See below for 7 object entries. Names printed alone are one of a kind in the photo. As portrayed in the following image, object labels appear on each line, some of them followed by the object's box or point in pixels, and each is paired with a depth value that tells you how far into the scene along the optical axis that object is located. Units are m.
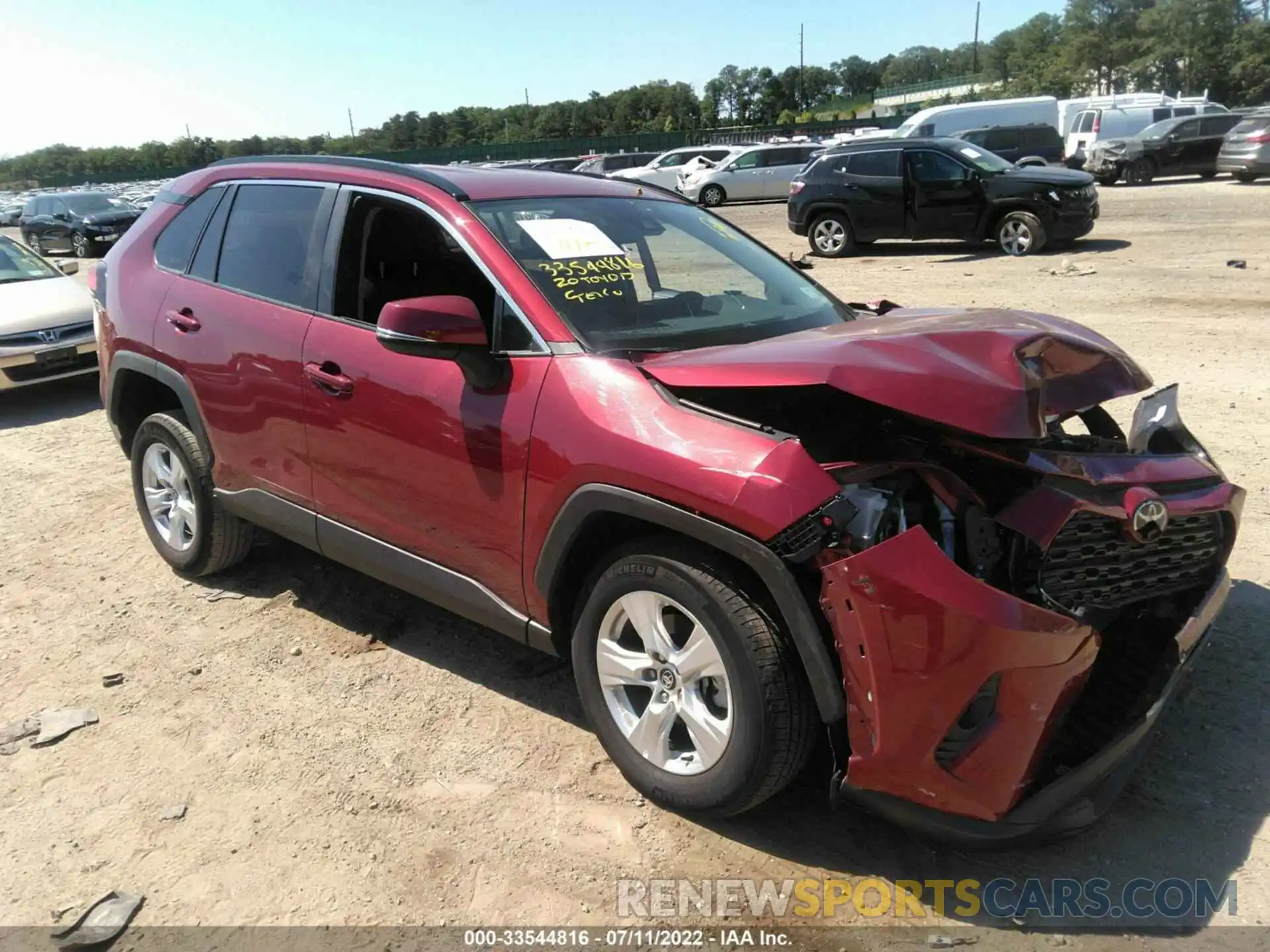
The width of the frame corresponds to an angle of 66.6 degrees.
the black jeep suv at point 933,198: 13.76
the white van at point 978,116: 27.38
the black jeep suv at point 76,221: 22.52
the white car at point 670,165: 28.78
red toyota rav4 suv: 2.36
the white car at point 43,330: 8.05
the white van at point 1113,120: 27.17
